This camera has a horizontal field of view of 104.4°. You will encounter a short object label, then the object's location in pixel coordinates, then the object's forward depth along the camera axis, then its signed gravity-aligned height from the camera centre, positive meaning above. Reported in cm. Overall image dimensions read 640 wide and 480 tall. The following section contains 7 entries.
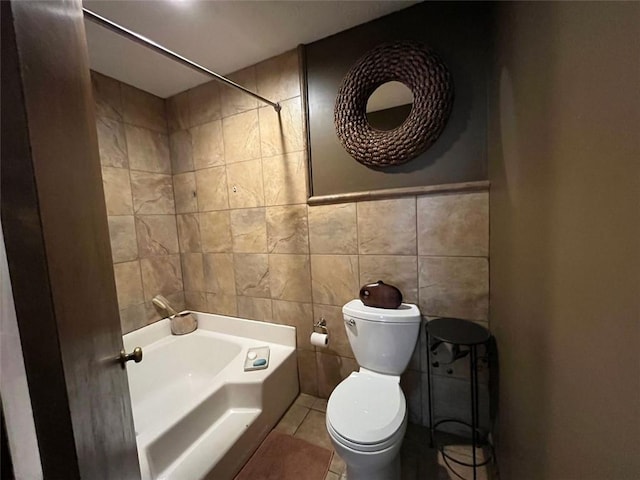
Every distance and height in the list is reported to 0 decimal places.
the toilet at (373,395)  96 -84
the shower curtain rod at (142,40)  86 +76
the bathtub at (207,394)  113 -100
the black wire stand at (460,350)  113 -68
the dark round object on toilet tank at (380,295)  137 -44
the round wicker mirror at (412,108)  124 +59
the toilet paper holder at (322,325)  164 -70
